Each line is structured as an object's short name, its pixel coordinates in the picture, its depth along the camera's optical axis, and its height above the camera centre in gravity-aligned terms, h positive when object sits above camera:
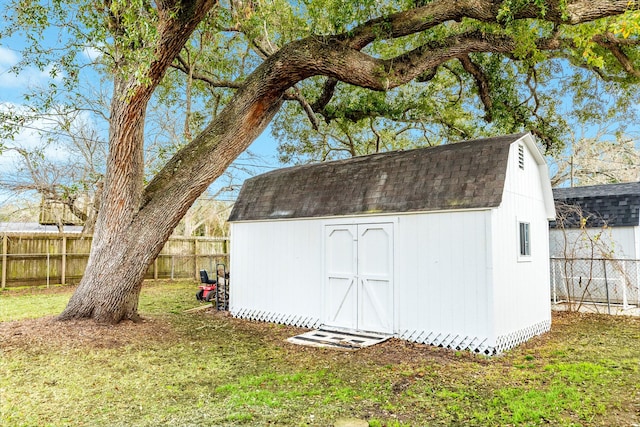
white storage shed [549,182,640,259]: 10.94 +0.42
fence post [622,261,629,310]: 10.09 -1.34
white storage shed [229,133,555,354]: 6.45 -0.14
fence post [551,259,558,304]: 10.83 -1.10
